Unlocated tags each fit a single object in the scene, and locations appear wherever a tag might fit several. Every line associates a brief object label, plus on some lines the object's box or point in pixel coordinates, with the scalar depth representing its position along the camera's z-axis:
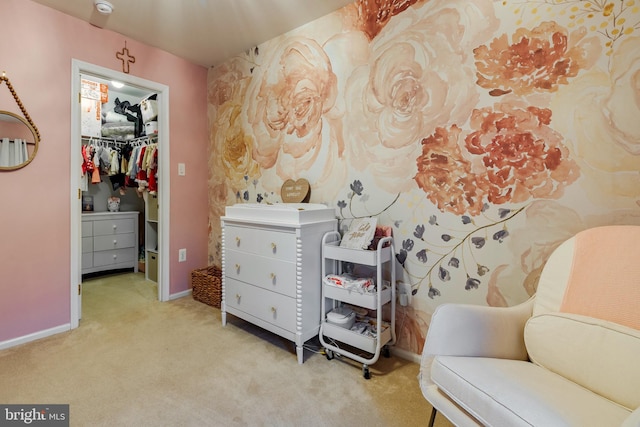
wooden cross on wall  2.59
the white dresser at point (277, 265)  1.90
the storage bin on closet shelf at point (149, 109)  3.26
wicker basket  2.78
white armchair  0.90
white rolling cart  1.73
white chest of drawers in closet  3.61
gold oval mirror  2.06
